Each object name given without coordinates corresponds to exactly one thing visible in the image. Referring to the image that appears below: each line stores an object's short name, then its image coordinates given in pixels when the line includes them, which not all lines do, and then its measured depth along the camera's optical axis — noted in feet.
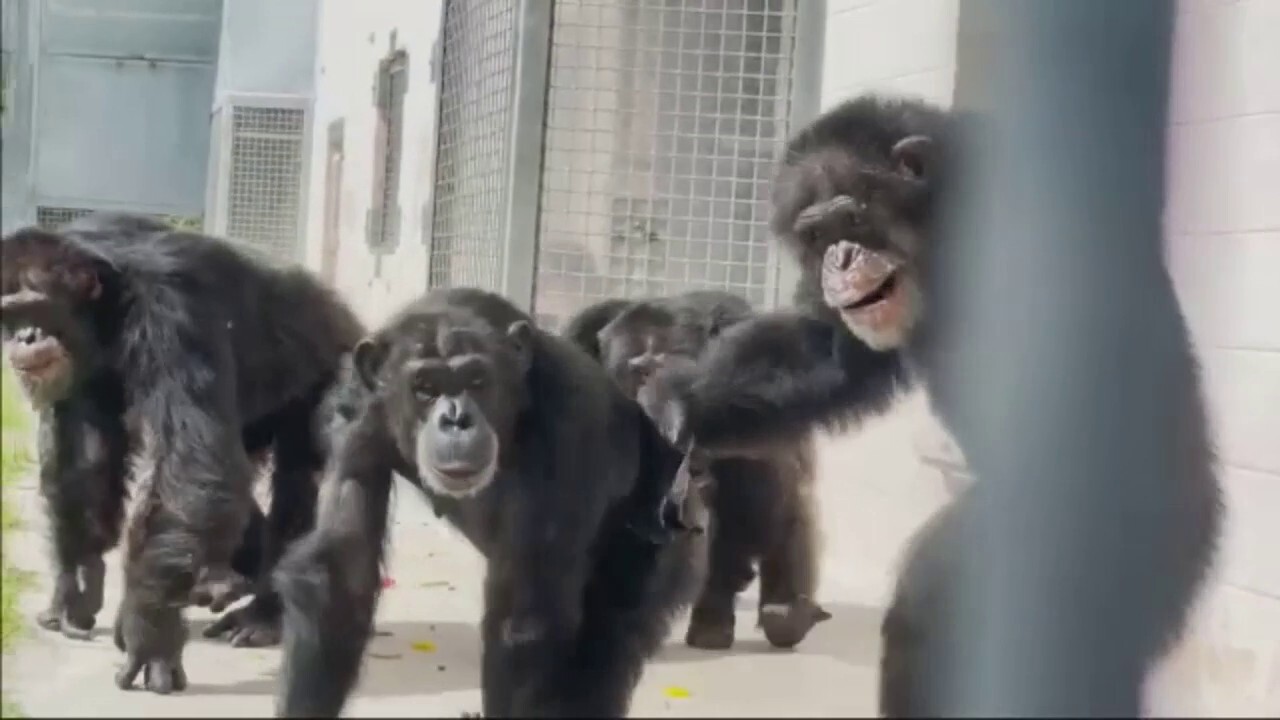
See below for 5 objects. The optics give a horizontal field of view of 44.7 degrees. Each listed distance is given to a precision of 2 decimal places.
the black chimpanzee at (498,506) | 6.92
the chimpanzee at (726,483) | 9.39
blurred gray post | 5.28
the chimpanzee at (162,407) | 7.22
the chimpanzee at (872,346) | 6.30
